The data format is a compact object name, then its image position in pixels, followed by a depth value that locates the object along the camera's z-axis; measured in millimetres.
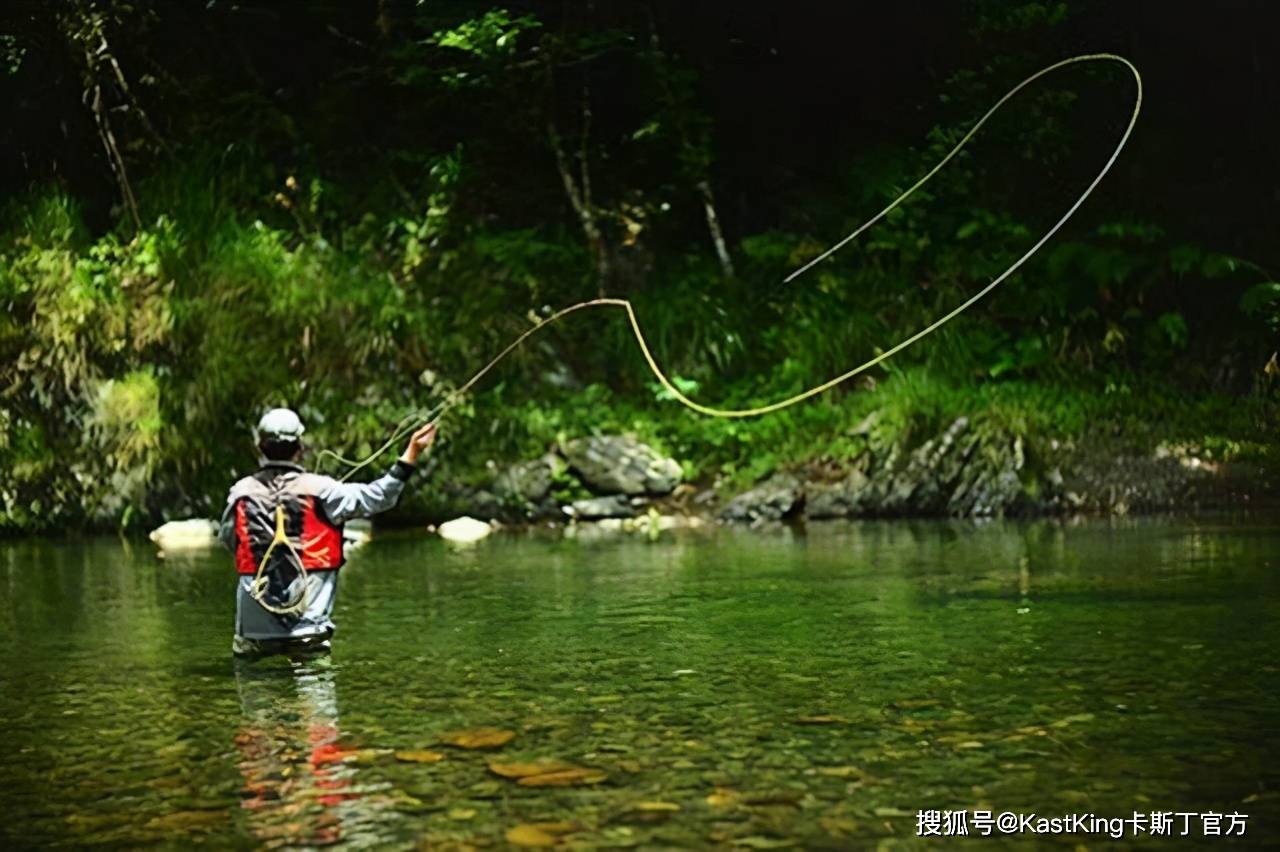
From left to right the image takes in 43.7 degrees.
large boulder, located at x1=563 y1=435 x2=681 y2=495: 15625
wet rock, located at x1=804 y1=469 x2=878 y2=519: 14977
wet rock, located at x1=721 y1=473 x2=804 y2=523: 14961
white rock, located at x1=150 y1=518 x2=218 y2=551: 14547
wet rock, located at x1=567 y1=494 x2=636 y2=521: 15508
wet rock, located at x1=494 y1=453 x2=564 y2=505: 15695
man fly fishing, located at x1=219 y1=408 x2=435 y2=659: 6664
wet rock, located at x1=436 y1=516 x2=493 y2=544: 14531
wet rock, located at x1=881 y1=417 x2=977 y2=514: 14906
